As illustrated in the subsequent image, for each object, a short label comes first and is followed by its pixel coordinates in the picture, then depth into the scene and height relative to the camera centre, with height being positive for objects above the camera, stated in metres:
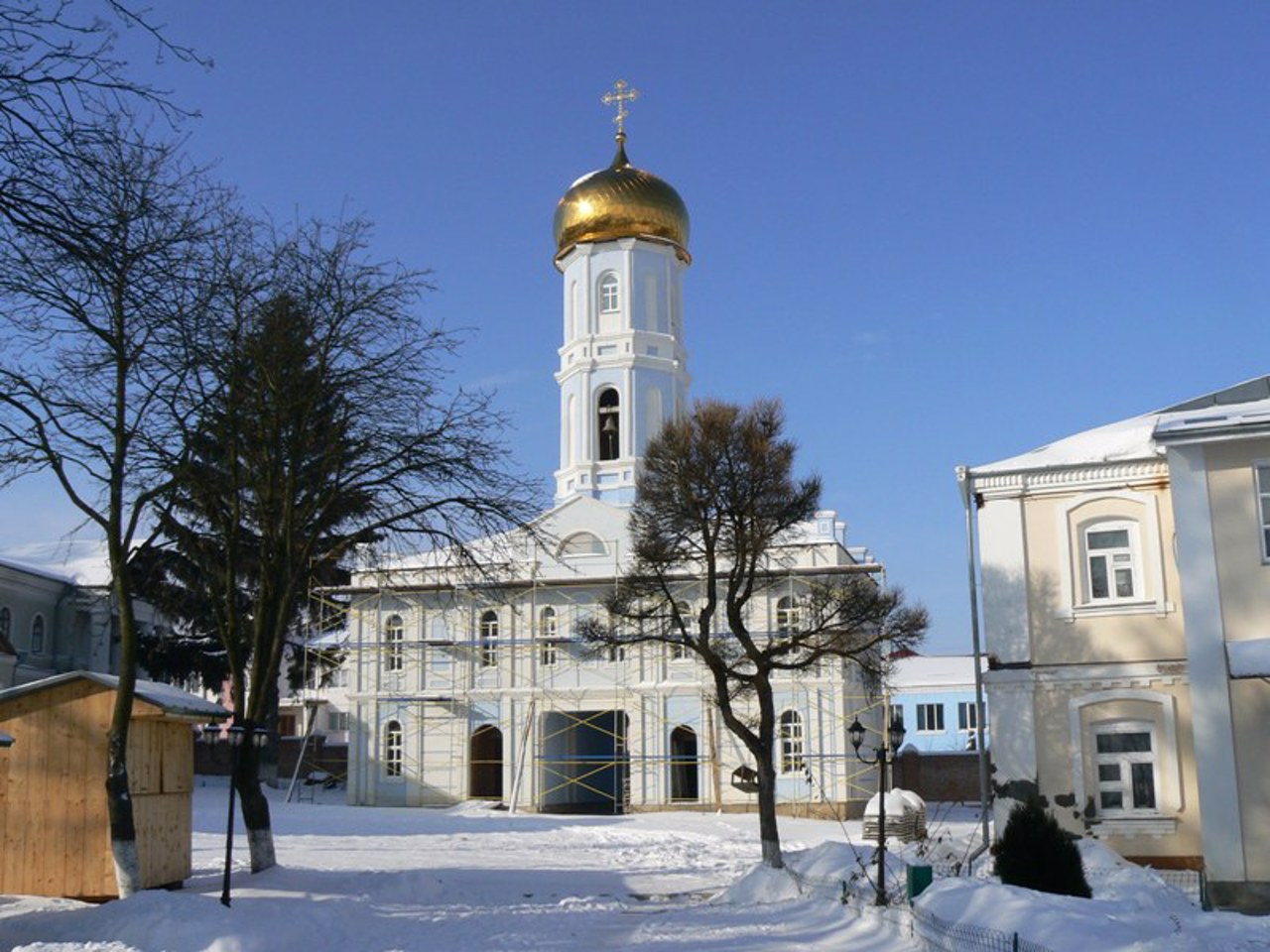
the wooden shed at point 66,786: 16.70 -0.65
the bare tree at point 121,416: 13.33 +3.53
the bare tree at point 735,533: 23.69 +3.24
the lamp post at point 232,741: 15.77 -0.13
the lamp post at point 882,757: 15.95 -0.51
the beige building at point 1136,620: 17.89 +1.30
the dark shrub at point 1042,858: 13.68 -1.38
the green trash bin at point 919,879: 15.14 -1.73
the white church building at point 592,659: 40.62 +2.03
